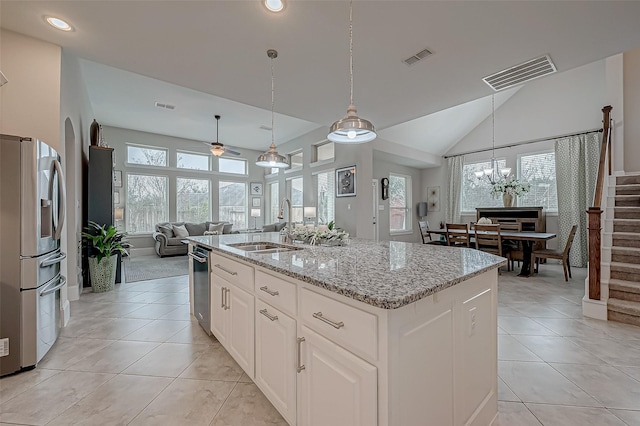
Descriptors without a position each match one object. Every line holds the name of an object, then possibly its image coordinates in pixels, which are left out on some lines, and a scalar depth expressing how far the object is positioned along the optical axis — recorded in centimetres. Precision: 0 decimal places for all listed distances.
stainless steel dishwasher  246
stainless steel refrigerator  190
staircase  283
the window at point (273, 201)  931
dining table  451
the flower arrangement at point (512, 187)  629
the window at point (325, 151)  703
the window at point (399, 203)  797
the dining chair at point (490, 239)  470
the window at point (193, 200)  817
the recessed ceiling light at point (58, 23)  239
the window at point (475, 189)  718
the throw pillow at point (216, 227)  789
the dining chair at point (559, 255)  443
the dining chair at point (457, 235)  493
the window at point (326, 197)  686
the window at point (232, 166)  895
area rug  495
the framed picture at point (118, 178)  700
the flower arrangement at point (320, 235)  228
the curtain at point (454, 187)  777
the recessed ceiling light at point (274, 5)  217
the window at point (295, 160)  820
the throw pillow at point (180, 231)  732
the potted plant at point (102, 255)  394
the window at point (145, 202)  740
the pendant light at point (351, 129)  202
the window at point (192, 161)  816
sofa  697
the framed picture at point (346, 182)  602
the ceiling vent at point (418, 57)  289
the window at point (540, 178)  623
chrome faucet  261
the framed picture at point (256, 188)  952
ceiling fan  630
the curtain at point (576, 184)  555
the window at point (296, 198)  812
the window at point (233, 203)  898
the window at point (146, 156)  738
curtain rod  562
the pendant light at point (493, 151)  673
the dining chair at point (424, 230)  610
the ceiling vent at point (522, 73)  306
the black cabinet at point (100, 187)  421
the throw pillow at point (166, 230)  720
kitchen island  95
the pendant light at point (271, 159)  346
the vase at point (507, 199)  646
